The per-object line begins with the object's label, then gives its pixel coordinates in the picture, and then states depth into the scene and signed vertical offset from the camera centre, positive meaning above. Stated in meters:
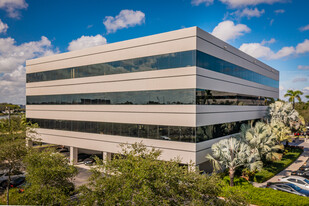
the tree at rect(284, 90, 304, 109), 59.44 +2.04
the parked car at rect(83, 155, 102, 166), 29.03 -8.34
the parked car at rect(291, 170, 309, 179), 22.88 -7.64
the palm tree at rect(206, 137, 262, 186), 18.97 -4.83
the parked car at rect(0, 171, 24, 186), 20.59 -7.83
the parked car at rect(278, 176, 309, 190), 19.16 -7.23
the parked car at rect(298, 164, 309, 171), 25.02 -7.75
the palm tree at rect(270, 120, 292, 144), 27.40 -3.69
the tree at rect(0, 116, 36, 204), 17.89 -3.72
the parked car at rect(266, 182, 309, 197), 17.81 -7.31
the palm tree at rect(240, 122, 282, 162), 22.11 -4.08
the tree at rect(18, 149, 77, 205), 11.06 -4.63
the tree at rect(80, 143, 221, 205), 8.70 -3.69
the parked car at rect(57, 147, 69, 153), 36.68 -8.50
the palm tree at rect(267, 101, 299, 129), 34.72 -1.88
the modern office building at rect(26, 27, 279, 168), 21.47 +0.85
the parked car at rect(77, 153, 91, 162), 31.51 -8.47
